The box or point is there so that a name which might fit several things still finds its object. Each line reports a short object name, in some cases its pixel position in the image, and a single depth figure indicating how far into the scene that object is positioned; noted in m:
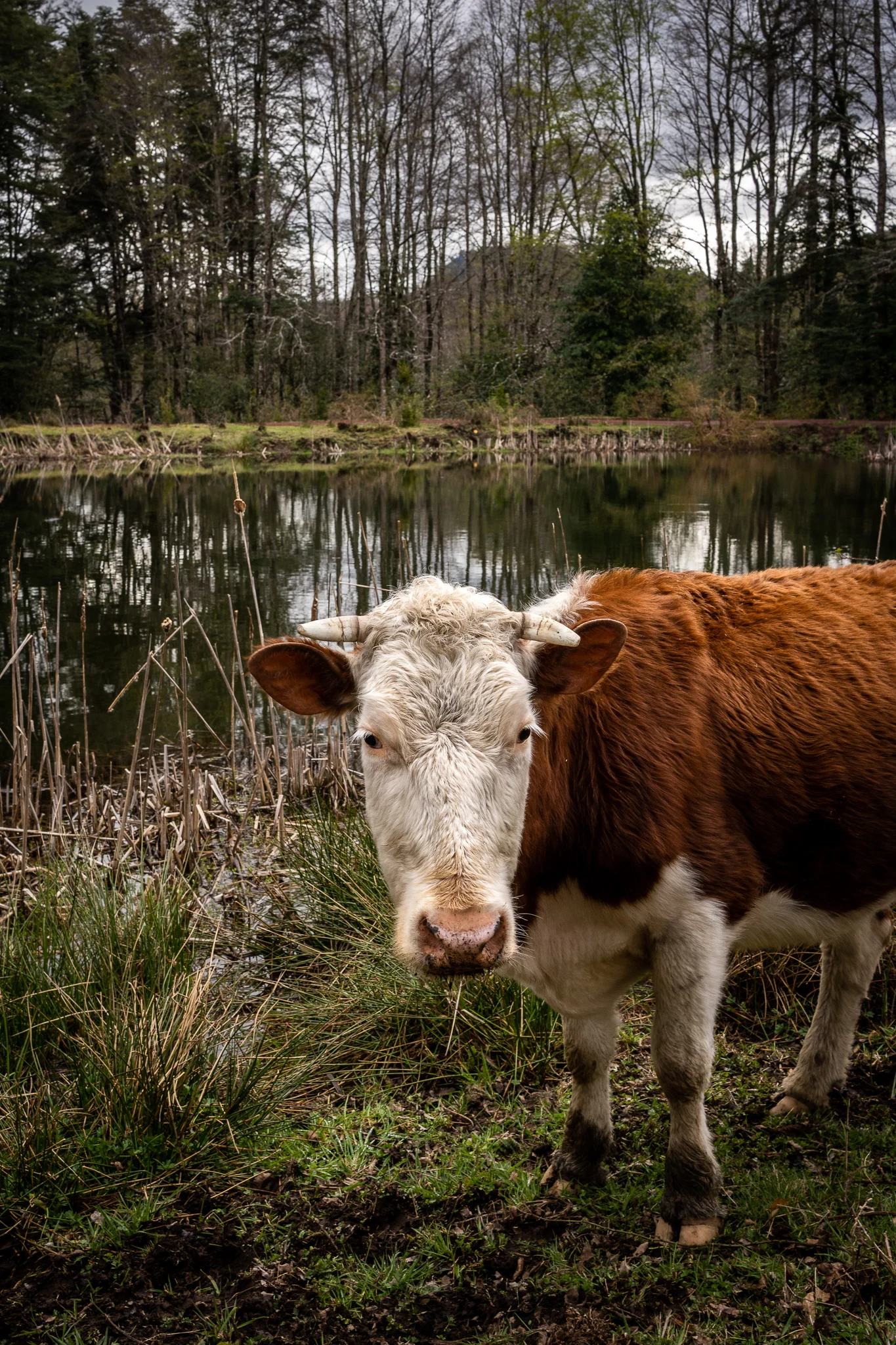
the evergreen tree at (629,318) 39.44
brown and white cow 2.40
